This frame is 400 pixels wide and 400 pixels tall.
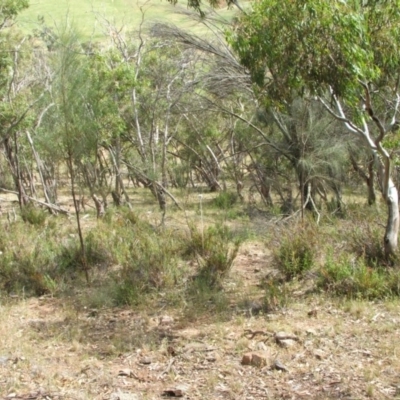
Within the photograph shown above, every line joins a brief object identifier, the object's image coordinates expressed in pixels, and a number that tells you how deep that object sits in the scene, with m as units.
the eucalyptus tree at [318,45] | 6.26
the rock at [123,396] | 5.66
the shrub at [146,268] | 8.45
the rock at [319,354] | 6.32
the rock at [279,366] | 6.07
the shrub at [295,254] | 8.66
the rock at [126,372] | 6.20
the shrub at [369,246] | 8.67
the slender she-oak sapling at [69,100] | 9.24
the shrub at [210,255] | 8.99
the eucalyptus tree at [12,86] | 13.16
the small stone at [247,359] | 6.25
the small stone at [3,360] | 6.58
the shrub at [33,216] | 14.21
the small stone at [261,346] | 6.58
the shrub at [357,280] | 7.75
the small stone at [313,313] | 7.41
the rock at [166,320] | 7.62
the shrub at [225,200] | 19.56
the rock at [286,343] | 6.57
